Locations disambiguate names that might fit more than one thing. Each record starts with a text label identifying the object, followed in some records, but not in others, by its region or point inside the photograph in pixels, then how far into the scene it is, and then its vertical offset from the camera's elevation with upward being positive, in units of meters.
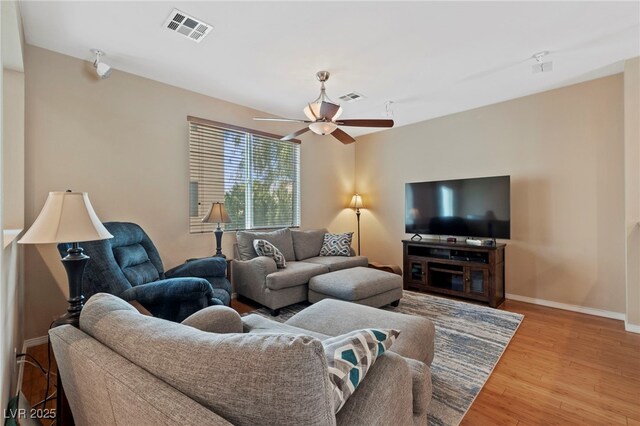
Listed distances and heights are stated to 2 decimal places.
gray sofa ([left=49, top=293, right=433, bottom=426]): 0.60 -0.40
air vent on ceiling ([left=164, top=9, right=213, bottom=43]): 2.18 +1.48
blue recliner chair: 2.05 -0.53
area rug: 1.81 -1.14
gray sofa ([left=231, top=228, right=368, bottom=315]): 3.22 -0.66
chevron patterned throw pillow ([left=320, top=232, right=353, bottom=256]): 4.24 -0.48
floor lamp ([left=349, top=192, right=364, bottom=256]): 5.42 +0.20
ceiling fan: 2.72 +0.92
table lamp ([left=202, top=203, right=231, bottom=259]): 3.38 -0.04
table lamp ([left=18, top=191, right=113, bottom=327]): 1.24 -0.07
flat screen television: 3.67 +0.07
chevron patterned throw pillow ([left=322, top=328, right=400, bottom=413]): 0.82 -0.45
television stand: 3.54 -0.75
